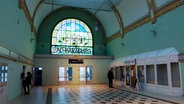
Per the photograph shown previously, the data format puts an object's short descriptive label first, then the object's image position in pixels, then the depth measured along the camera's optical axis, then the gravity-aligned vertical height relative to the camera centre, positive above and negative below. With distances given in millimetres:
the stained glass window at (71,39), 13302 +2443
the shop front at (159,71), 6468 -616
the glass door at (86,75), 12635 -1378
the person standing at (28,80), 7280 -1043
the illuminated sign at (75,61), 12419 +26
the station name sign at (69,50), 13236 +1188
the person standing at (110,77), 9969 -1304
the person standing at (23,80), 7209 -1039
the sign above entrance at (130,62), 9188 -91
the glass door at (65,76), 12281 -1407
